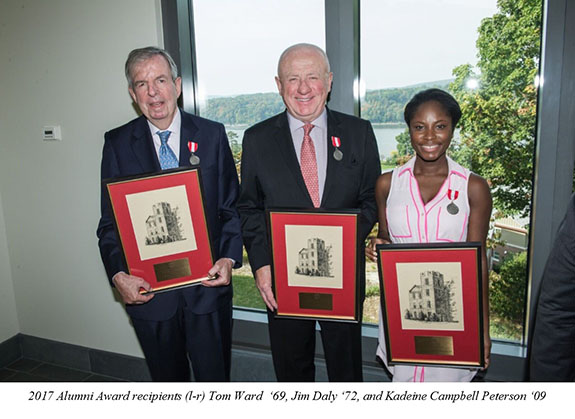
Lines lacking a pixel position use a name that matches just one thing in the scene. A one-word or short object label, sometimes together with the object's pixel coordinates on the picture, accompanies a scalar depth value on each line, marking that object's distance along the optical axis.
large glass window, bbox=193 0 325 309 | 2.59
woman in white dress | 1.65
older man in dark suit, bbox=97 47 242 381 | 1.91
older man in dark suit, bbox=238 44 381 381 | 1.90
